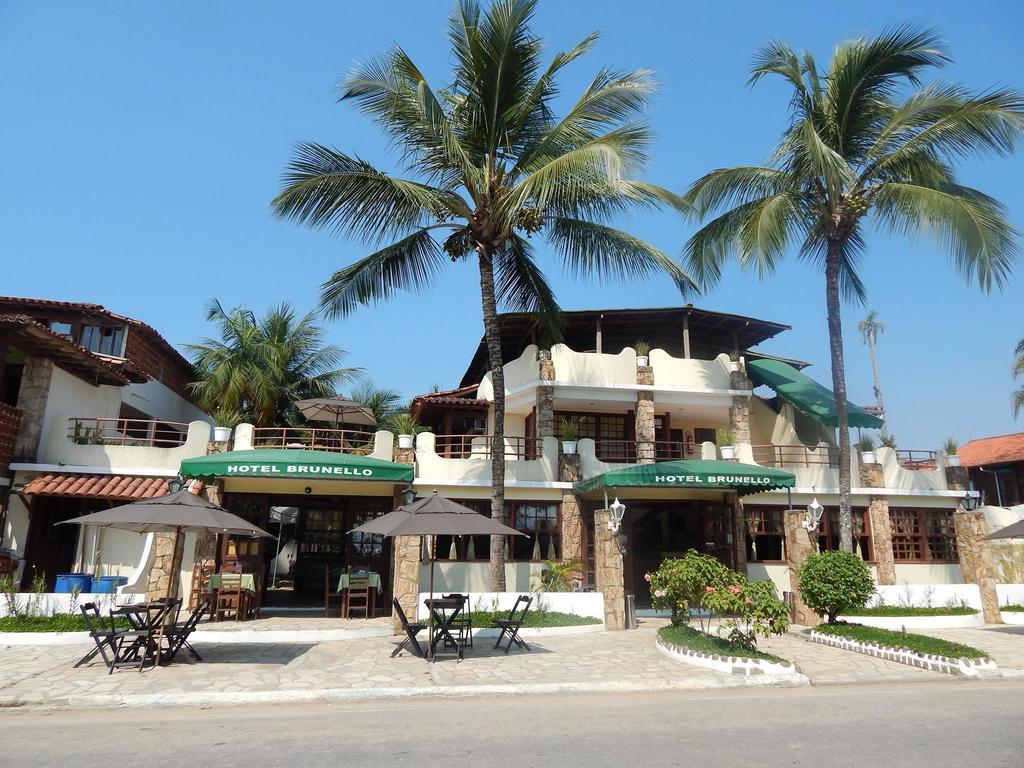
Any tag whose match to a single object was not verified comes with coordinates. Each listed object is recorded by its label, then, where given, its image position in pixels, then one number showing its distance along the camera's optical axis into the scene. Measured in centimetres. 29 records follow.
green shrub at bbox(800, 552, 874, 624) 1212
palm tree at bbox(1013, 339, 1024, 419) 3169
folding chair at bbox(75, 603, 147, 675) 903
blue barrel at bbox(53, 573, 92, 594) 1334
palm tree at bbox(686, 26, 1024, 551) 1413
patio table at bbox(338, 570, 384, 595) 1440
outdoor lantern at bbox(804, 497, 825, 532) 1480
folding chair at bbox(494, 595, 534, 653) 1100
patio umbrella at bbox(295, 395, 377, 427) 1941
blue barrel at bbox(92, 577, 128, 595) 1373
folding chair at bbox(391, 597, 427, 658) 1028
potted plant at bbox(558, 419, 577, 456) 1745
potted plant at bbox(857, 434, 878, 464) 1892
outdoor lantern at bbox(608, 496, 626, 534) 1387
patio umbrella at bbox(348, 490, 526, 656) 996
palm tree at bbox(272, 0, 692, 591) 1314
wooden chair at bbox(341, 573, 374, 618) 1439
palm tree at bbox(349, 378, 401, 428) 3331
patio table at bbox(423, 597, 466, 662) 1026
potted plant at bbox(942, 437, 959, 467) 2022
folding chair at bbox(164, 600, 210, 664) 966
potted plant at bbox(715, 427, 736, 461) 1808
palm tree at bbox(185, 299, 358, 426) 2283
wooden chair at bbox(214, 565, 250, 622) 1380
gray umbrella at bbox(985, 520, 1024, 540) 1465
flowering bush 940
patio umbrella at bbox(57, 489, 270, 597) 930
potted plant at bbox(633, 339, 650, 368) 1948
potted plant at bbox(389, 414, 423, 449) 1702
